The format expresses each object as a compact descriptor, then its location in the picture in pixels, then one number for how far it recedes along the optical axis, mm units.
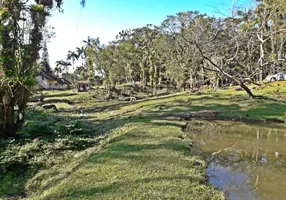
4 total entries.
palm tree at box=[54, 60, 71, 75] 54544
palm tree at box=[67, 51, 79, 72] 46703
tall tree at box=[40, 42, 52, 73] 60090
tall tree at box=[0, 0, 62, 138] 8662
